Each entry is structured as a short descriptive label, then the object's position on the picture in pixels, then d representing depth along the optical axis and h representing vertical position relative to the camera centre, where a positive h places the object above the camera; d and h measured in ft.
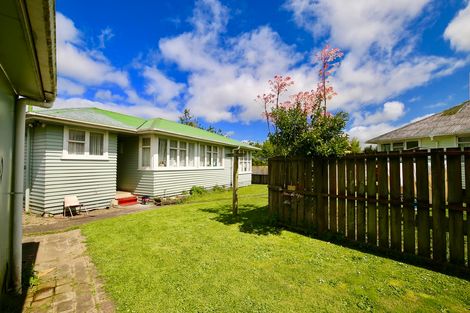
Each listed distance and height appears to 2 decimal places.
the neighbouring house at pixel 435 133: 39.88 +6.39
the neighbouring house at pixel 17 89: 5.41 +3.51
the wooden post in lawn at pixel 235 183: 23.82 -2.21
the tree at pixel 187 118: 153.38 +33.15
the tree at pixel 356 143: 94.27 +9.41
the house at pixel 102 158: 25.81 +0.83
